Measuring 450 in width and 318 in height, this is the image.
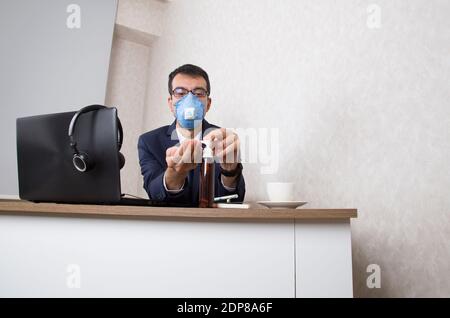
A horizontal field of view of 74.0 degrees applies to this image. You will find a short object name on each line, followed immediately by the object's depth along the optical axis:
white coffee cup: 0.88
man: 0.85
